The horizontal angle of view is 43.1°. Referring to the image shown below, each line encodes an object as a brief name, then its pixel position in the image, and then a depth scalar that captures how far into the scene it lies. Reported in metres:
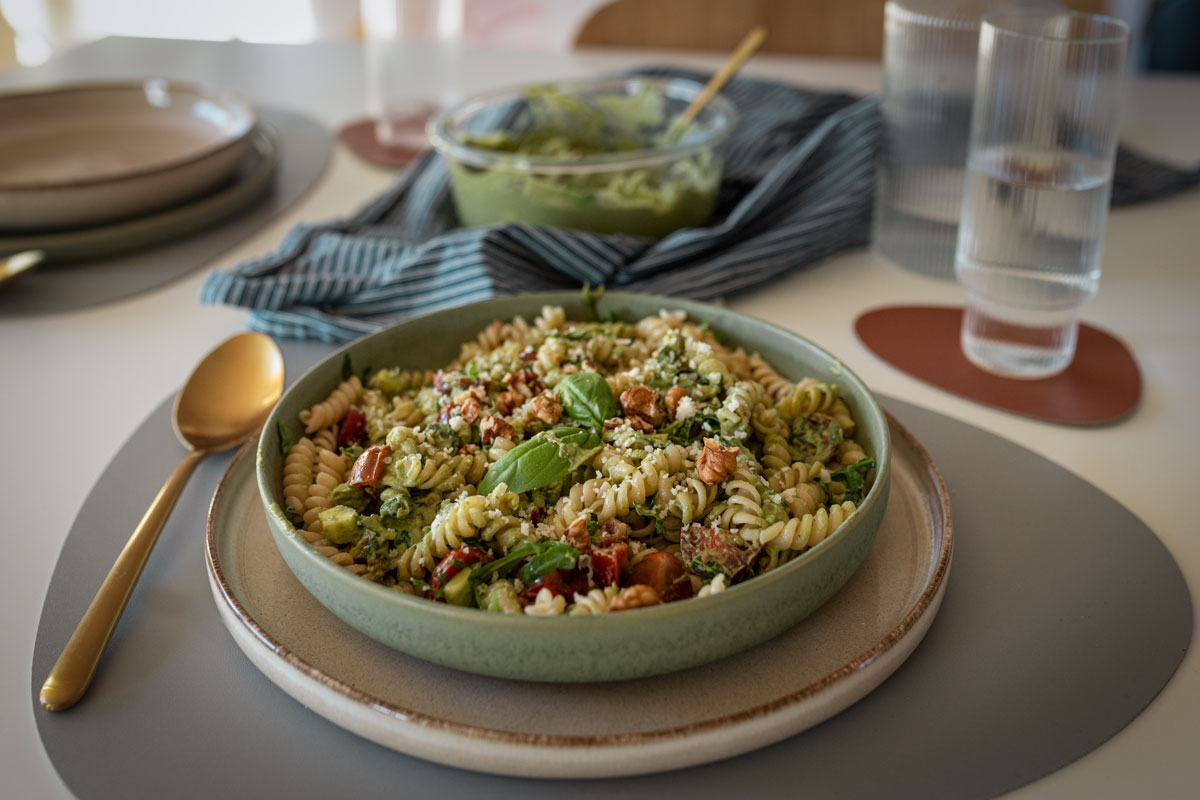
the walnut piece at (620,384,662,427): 0.56
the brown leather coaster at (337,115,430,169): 0.93
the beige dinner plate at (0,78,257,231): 0.85
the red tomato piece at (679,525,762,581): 0.50
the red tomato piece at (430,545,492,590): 0.50
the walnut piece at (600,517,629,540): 0.52
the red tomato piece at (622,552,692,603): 0.50
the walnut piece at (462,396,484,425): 0.57
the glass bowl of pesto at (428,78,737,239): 0.77
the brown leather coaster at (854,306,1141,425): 0.66
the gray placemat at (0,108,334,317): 0.76
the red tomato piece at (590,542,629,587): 0.50
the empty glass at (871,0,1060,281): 0.74
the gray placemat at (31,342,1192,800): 0.47
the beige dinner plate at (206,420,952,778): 0.46
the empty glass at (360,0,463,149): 0.94
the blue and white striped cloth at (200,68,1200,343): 0.73
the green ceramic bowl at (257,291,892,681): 0.47
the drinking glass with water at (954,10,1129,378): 0.64
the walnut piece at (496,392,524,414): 0.58
